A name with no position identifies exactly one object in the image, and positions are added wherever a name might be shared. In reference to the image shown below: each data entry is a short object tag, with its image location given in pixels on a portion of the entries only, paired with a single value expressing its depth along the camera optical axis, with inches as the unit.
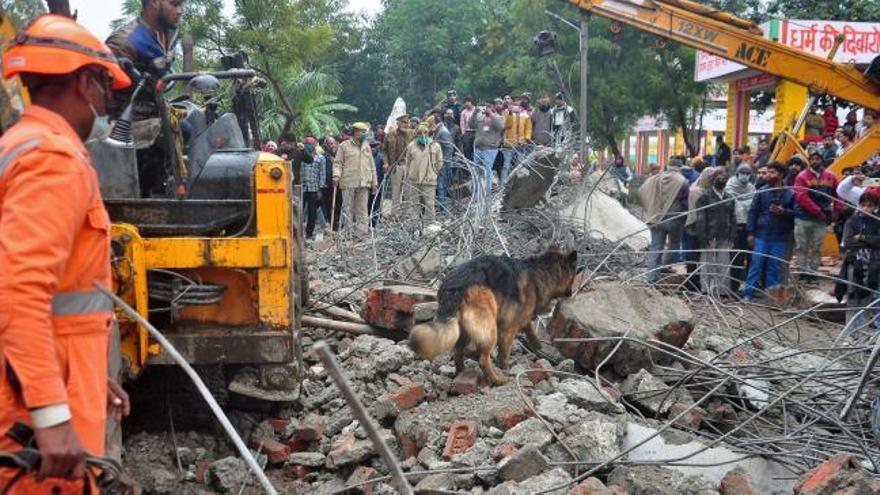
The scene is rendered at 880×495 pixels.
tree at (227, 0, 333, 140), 1032.8
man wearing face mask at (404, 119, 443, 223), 528.7
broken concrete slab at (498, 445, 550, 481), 171.8
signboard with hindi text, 777.6
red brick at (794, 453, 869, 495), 146.6
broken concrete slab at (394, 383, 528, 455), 195.9
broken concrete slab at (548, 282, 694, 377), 236.1
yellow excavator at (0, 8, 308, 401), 174.1
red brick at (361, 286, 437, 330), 257.1
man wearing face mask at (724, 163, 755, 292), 450.3
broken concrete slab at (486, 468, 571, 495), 161.6
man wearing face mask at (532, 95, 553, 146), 663.1
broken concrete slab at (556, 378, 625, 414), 205.5
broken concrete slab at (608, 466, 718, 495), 168.6
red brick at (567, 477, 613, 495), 154.3
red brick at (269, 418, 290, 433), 214.4
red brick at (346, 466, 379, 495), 179.6
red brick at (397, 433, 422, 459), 195.3
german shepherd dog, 216.5
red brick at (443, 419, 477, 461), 186.2
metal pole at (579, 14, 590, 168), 440.5
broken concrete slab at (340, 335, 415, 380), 239.5
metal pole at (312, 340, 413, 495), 72.2
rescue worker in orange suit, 85.9
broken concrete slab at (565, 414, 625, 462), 182.2
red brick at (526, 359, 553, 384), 223.3
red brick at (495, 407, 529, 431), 195.8
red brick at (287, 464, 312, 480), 196.1
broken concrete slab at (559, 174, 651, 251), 475.5
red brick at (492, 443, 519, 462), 178.8
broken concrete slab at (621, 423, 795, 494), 180.1
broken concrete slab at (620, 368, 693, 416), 215.9
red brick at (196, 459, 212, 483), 186.7
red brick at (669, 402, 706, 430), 207.2
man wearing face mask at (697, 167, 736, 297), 428.1
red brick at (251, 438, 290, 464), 199.8
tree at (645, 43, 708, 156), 1082.7
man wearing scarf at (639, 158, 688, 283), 439.2
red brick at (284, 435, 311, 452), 207.6
